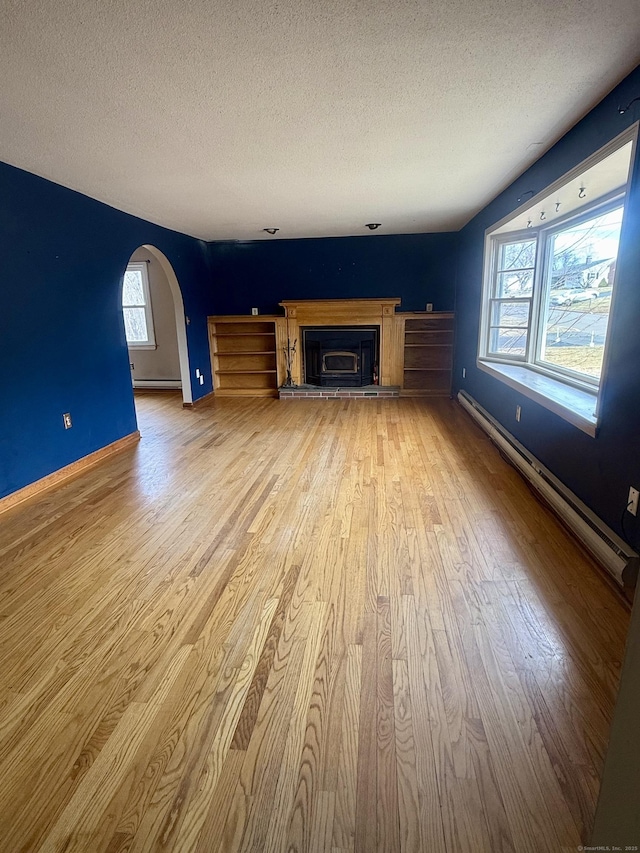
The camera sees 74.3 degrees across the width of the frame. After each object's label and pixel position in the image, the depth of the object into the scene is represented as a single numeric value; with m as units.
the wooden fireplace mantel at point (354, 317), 5.96
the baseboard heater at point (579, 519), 1.86
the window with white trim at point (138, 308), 6.74
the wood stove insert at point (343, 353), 6.23
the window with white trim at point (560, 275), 2.68
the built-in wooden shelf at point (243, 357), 6.53
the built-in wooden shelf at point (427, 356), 6.16
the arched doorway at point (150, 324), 6.71
